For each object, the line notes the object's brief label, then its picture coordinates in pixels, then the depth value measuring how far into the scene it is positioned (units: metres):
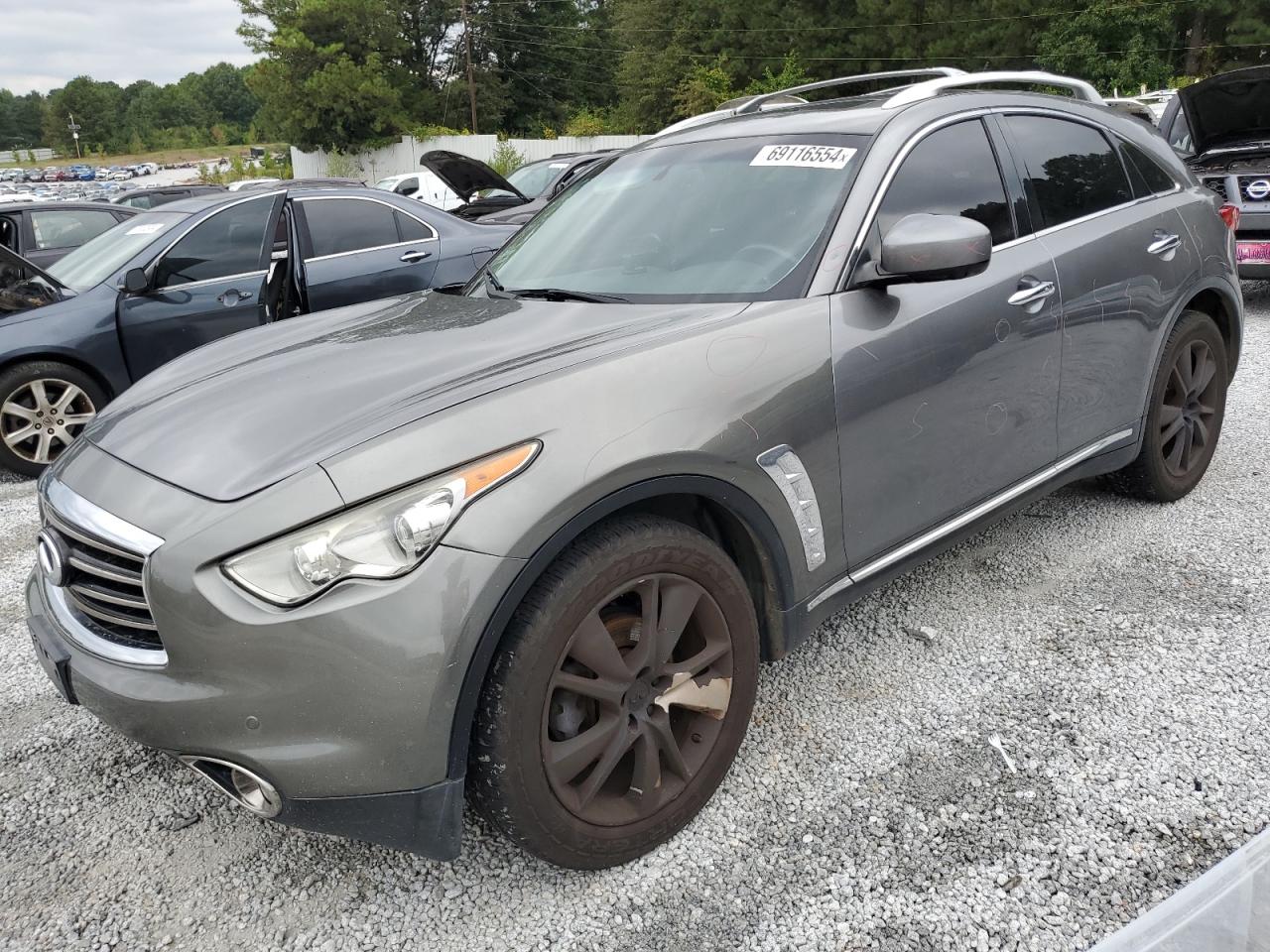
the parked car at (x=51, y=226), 8.45
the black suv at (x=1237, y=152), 6.89
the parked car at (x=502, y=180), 8.90
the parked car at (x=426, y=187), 18.95
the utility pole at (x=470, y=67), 47.53
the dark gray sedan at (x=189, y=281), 5.46
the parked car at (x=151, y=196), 13.96
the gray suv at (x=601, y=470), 1.72
